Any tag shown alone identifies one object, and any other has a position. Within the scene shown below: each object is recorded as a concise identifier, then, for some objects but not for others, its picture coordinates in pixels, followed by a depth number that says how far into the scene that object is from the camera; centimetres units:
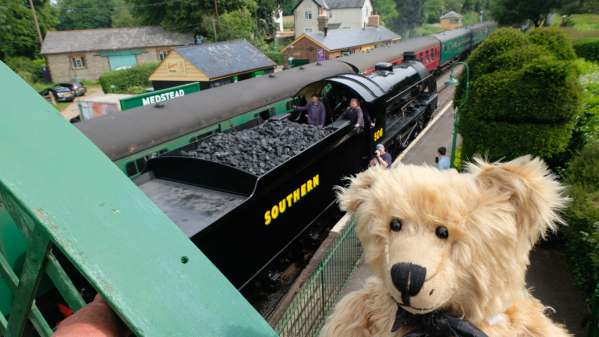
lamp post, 860
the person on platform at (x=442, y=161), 751
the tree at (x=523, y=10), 3434
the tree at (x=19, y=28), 3878
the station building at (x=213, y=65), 1933
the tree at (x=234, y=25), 3747
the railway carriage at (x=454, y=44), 2734
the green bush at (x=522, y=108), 652
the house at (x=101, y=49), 3800
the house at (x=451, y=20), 8794
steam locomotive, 470
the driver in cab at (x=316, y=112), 832
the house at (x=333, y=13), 5962
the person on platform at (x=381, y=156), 737
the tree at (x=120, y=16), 6688
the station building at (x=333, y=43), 3362
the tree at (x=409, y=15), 8825
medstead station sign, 1110
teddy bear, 153
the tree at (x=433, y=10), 9319
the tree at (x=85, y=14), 7257
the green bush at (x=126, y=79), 3250
